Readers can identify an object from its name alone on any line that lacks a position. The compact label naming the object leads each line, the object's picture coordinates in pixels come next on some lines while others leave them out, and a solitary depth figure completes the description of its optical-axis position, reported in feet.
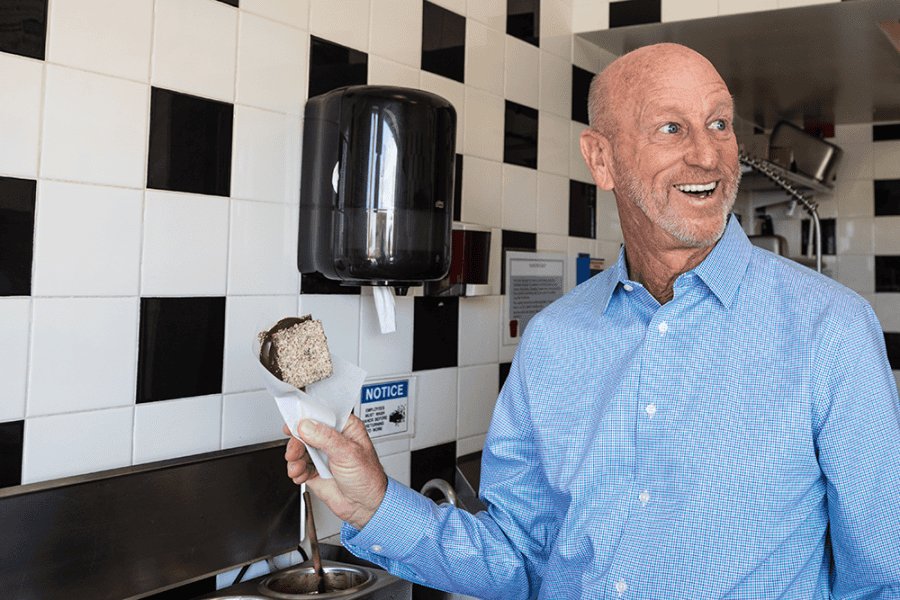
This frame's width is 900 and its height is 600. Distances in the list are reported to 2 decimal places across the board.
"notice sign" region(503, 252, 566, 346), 7.43
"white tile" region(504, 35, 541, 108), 7.30
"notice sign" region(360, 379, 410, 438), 5.77
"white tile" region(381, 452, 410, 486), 5.98
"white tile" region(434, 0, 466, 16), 6.51
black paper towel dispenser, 4.74
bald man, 3.19
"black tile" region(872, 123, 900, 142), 11.36
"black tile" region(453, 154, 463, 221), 6.66
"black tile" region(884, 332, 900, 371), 11.07
